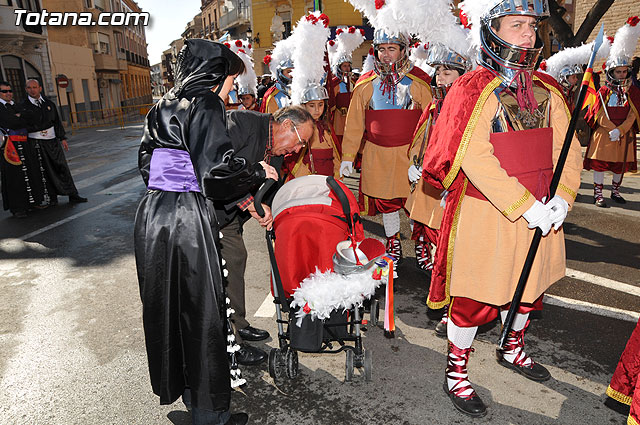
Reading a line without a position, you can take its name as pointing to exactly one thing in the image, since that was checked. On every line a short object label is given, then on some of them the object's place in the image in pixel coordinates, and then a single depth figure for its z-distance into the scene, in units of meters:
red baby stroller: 2.78
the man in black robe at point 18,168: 7.65
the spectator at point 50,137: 7.82
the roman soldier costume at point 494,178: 2.50
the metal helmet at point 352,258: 2.78
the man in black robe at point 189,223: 2.27
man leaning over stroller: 2.79
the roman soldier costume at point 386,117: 4.80
